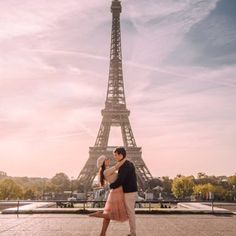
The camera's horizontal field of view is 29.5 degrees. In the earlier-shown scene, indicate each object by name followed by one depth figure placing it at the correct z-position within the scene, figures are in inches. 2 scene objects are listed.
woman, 397.7
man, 393.1
